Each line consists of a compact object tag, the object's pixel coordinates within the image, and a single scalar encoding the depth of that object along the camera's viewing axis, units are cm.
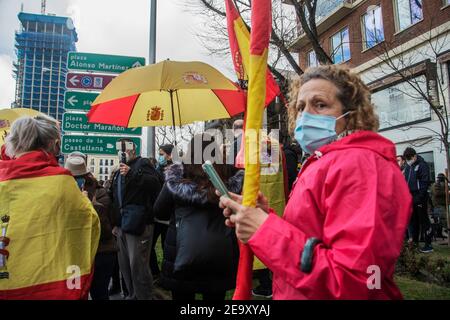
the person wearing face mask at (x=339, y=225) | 117
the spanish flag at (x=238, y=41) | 271
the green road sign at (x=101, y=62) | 677
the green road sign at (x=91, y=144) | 699
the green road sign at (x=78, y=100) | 686
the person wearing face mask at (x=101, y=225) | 377
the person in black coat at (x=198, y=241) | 280
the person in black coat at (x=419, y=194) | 796
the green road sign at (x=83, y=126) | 690
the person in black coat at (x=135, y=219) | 466
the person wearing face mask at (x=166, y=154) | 688
